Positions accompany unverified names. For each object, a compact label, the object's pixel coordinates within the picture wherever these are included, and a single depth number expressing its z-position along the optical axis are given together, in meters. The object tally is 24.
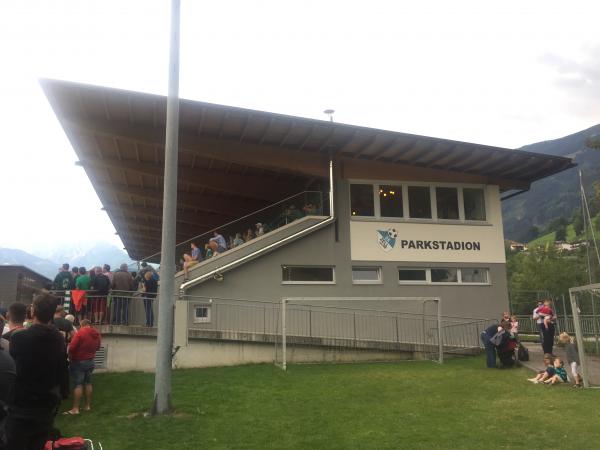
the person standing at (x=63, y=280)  14.25
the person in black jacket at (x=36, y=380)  4.27
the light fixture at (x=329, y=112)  21.16
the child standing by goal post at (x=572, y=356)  11.83
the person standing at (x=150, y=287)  14.56
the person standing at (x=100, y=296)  13.78
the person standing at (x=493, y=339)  14.38
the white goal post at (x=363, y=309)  14.21
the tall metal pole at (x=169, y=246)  9.02
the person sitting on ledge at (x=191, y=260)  16.61
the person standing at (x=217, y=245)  18.12
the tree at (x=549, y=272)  72.31
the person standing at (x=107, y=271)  14.93
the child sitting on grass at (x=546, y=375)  12.40
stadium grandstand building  16.55
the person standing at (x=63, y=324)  9.73
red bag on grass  5.26
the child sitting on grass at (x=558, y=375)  12.18
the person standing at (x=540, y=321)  15.14
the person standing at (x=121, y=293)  14.01
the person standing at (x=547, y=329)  14.86
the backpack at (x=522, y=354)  15.15
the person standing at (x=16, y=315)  4.79
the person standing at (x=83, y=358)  9.34
